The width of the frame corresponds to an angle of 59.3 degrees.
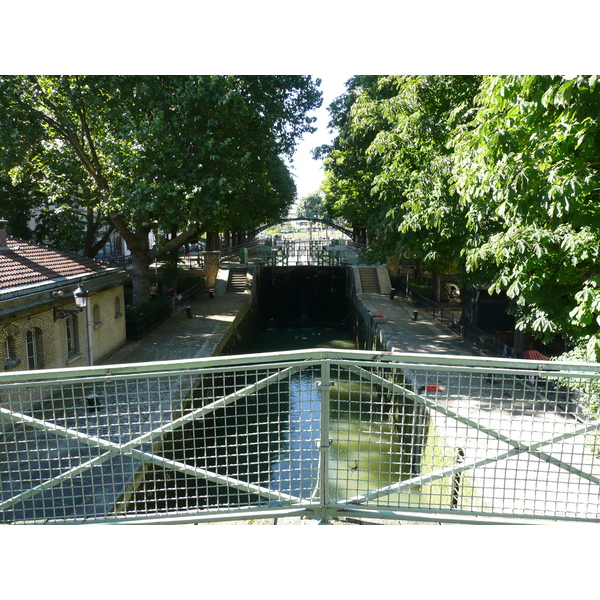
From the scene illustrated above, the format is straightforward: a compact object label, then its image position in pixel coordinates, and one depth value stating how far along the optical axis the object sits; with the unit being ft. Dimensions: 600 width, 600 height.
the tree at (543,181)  19.50
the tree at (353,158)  75.20
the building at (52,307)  40.57
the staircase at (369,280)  104.58
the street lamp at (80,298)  41.74
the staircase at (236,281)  106.93
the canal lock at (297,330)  36.02
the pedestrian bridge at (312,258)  121.49
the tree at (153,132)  61.87
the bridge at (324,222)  225.87
